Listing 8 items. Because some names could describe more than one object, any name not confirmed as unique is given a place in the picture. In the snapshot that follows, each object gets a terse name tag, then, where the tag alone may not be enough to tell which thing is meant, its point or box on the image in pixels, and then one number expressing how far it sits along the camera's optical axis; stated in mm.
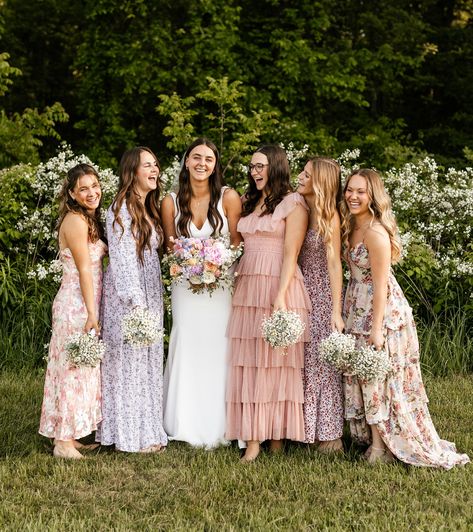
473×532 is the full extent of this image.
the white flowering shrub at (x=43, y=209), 8406
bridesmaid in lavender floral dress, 5375
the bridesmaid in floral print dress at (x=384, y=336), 5023
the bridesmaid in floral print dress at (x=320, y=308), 5266
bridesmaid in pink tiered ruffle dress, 5297
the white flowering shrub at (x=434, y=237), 8078
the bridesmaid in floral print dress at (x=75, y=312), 5254
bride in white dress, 5562
